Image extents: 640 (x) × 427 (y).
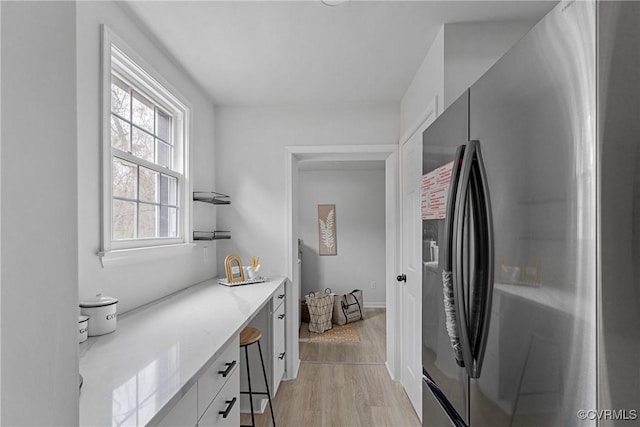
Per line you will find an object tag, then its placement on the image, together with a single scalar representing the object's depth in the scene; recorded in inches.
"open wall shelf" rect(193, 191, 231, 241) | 111.1
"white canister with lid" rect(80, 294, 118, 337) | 60.9
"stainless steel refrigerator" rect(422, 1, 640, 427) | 22.7
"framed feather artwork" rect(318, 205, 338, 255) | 218.4
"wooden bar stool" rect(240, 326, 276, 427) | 85.1
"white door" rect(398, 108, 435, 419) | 99.7
